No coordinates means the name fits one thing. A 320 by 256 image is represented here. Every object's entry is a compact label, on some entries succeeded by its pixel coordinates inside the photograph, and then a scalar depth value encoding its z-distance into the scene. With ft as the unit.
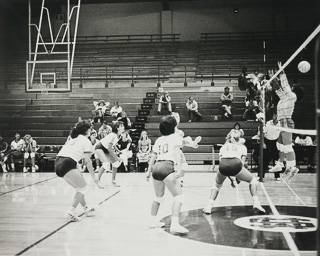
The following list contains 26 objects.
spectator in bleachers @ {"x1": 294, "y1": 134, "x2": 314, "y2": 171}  38.04
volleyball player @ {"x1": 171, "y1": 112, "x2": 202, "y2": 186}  18.83
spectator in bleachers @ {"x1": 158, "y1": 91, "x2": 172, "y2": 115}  53.72
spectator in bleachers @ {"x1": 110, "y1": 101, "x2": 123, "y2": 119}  51.44
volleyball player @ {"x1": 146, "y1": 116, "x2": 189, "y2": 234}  16.56
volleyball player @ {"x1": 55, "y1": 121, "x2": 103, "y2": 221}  19.15
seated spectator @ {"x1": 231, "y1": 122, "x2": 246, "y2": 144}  39.63
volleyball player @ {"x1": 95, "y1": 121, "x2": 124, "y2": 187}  30.12
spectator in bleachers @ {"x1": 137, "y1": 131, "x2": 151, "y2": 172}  43.09
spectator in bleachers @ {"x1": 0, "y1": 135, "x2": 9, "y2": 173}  44.13
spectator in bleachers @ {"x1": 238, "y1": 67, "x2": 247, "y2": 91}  53.42
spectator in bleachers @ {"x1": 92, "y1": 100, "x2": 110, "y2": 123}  52.65
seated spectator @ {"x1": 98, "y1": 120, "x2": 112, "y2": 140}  40.15
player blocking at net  24.85
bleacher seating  53.21
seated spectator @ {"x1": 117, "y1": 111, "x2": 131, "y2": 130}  48.52
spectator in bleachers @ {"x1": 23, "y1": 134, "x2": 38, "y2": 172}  44.84
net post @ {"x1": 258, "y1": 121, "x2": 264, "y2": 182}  29.68
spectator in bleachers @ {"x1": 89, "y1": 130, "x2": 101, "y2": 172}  43.22
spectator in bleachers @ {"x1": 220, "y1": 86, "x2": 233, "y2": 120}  52.70
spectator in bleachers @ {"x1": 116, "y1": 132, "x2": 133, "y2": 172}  39.37
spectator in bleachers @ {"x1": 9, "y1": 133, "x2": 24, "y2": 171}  46.21
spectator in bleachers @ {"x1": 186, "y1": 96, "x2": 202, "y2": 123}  52.49
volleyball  26.93
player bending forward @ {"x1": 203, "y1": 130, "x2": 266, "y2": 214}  19.69
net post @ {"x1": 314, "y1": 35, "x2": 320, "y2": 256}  6.57
